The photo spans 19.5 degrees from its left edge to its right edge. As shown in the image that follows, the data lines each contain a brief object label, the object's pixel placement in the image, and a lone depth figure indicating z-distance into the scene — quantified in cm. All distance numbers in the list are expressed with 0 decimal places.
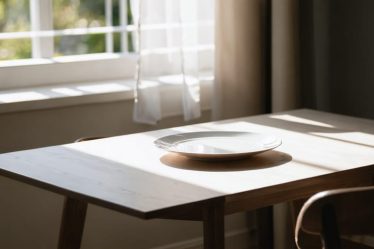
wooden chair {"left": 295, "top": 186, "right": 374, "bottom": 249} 272
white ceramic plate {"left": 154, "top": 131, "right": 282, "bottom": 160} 312
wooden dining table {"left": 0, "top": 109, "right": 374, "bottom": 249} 270
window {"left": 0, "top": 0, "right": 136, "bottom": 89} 426
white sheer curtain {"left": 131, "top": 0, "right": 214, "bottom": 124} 422
